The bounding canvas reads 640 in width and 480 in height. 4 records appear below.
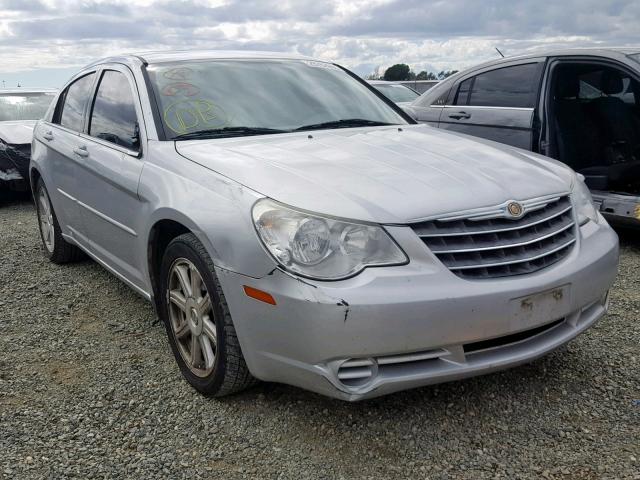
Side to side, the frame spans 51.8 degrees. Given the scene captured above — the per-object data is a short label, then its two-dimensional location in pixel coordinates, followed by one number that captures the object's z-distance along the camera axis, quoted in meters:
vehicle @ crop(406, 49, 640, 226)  5.07
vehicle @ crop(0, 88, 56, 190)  7.82
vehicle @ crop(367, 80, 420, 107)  11.13
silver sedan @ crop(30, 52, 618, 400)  2.32
